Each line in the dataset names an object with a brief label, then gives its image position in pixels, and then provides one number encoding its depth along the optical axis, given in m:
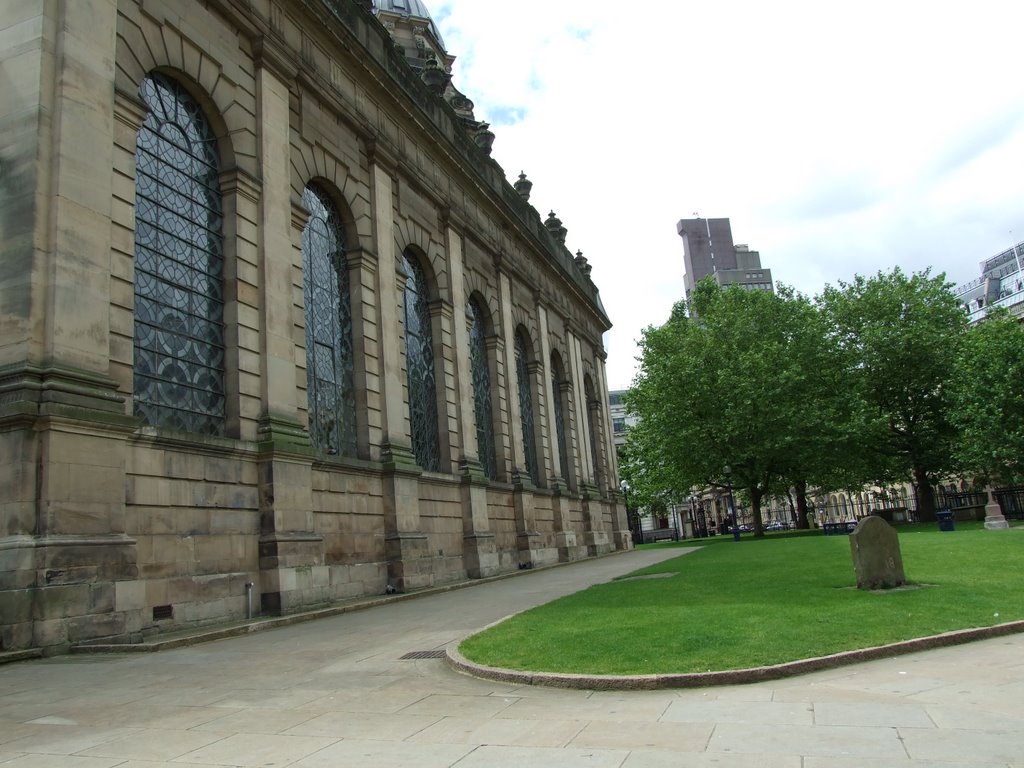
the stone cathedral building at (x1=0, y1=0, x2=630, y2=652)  10.78
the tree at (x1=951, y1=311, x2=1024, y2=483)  37.53
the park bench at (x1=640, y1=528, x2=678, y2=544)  77.24
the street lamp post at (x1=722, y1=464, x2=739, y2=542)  42.79
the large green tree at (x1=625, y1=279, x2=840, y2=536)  39.16
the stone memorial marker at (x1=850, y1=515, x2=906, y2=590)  11.80
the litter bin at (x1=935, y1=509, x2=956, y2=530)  31.84
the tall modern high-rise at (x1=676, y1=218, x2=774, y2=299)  152.50
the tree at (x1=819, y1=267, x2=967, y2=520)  43.97
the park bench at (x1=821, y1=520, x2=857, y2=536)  40.14
